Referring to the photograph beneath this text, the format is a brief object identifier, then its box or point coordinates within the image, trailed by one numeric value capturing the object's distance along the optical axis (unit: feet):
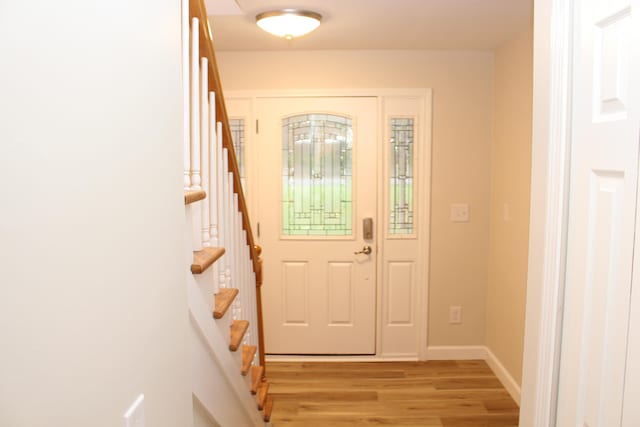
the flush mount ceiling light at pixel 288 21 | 9.07
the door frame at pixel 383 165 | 12.55
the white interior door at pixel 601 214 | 2.96
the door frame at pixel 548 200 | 3.67
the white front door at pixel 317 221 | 12.69
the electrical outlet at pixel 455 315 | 13.03
